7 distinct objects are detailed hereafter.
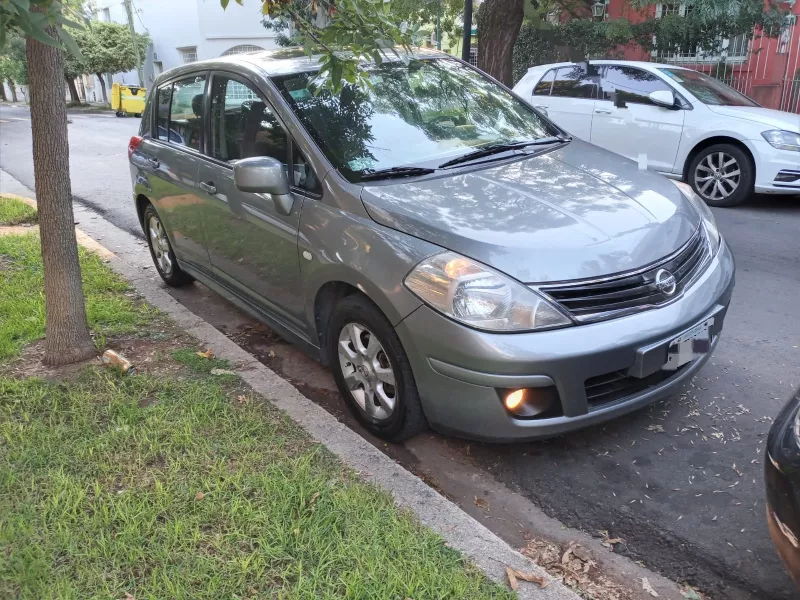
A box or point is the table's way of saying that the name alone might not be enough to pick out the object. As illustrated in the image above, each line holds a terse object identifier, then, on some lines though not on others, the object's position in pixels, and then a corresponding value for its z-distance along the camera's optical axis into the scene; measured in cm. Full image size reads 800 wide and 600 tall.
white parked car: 723
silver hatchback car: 269
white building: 3209
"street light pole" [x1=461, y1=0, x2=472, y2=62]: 1206
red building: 1271
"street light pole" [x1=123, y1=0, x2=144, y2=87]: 3231
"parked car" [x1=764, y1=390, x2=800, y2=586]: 187
